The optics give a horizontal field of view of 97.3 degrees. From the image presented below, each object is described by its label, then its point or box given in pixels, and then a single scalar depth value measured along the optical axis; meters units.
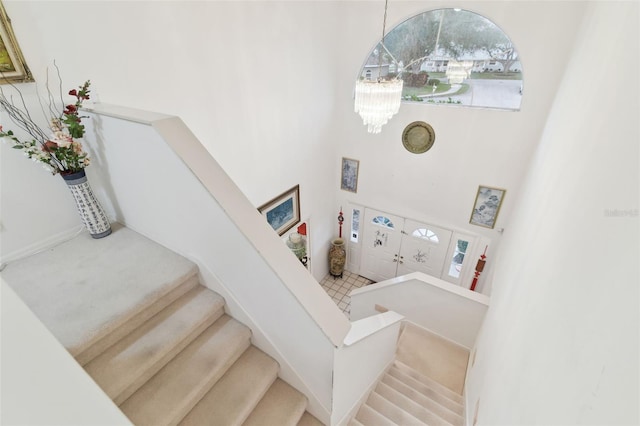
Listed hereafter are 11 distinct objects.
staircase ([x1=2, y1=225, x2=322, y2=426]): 1.46
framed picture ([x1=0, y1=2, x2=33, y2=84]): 1.68
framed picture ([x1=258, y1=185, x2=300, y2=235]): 4.30
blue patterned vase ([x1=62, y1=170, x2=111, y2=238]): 1.90
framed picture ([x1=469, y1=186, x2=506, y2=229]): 4.36
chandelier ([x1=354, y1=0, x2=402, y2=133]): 3.10
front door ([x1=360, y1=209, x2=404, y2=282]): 5.64
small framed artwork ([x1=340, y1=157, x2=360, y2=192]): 5.48
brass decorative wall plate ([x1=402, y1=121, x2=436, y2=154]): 4.57
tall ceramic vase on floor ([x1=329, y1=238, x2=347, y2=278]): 6.13
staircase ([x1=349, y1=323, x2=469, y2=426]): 2.51
